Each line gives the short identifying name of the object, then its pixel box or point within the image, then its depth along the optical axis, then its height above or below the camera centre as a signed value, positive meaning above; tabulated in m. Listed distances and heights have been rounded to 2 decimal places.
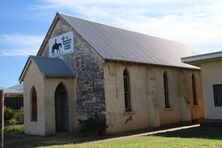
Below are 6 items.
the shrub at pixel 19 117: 30.86 -0.23
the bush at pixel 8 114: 29.18 +0.06
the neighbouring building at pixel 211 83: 20.78 +1.48
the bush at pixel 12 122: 29.54 -0.62
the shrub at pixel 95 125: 19.69 -0.77
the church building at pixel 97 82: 20.86 +1.90
